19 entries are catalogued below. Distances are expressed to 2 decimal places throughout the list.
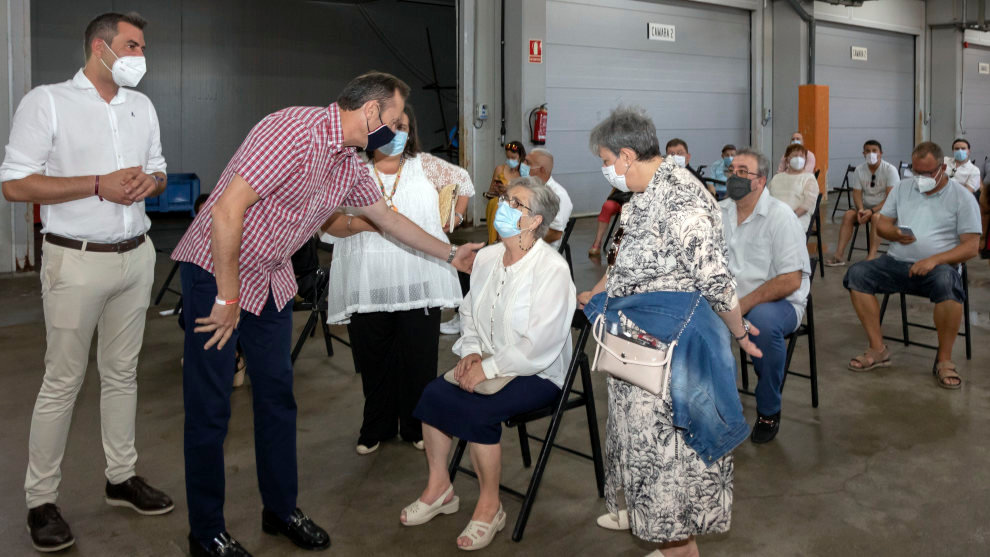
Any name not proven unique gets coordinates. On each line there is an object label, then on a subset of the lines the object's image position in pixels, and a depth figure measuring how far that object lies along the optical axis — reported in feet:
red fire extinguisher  35.91
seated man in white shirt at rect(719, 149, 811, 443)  12.35
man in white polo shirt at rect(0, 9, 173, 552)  8.80
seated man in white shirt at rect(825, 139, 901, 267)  27.30
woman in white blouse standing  11.28
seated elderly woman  9.36
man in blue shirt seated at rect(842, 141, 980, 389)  14.87
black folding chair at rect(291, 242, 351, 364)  15.94
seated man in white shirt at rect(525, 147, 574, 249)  19.10
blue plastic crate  40.47
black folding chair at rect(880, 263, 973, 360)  15.66
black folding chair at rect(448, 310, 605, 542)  9.38
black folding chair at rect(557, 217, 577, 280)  19.67
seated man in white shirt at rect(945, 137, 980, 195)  30.45
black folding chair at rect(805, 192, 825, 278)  24.08
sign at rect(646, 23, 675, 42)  42.93
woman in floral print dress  7.48
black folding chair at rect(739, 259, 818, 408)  13.39
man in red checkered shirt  7.53
